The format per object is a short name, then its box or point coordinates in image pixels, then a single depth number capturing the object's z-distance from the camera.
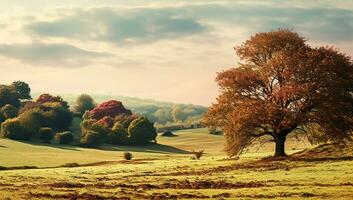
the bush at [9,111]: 181.38
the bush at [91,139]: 152.62
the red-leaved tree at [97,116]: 198.60
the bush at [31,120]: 147.88
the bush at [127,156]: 99.56
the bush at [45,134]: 150.50
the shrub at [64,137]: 154.25
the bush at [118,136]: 161.12
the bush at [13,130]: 145.12
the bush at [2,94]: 199.50
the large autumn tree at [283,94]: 68.06
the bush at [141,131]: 161.00
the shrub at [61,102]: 195.98
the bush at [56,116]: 171.75
